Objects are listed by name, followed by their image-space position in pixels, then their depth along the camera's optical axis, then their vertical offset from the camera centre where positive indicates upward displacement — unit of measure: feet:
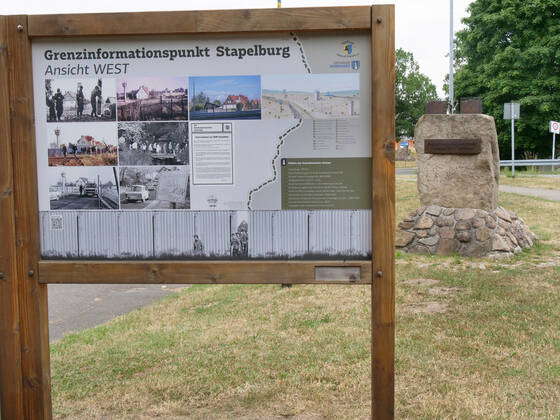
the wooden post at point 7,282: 10.12 -1.75
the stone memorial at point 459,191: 29.68 -1.35
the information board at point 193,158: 9.90 +0.12
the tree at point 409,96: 219.82 +22.48
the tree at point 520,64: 109.29 +16.50
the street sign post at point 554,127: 90.38 +4.56
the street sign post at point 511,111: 70.74 +5.42
